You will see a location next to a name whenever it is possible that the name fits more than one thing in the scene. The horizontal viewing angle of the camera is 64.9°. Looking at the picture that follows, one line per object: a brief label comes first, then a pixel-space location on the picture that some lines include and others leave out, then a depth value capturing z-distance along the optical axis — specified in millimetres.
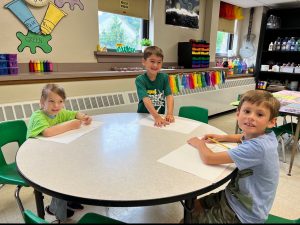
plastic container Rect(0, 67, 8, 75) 2127
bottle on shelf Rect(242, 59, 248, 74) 5509
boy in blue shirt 976
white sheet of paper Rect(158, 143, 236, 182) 979
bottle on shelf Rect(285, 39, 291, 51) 5082
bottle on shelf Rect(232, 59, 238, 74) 5277
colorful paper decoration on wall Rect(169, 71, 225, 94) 3455
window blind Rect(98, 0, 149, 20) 3004
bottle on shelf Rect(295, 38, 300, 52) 4977
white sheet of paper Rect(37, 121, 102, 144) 1315
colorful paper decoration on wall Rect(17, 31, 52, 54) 2379
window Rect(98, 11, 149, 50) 3145
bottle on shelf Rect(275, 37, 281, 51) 5252
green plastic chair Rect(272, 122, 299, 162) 2604
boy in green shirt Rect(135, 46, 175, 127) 1868
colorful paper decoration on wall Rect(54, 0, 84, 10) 2545
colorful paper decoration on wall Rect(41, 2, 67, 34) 2488
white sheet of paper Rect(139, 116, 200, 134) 1575
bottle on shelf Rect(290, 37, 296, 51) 5029
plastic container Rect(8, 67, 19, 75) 2183
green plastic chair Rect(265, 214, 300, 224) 1028
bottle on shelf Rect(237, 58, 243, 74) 5421
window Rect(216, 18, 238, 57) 5202
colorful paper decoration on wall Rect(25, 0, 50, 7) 2347
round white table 826
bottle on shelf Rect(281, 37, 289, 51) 5160
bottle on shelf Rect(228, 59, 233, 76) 4945
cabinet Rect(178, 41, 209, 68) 3820
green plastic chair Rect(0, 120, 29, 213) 1362
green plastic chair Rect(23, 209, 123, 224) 614
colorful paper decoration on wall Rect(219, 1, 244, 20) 4906
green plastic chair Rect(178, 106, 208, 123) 2061
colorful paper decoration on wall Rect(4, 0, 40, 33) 2266
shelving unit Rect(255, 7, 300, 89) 5234
